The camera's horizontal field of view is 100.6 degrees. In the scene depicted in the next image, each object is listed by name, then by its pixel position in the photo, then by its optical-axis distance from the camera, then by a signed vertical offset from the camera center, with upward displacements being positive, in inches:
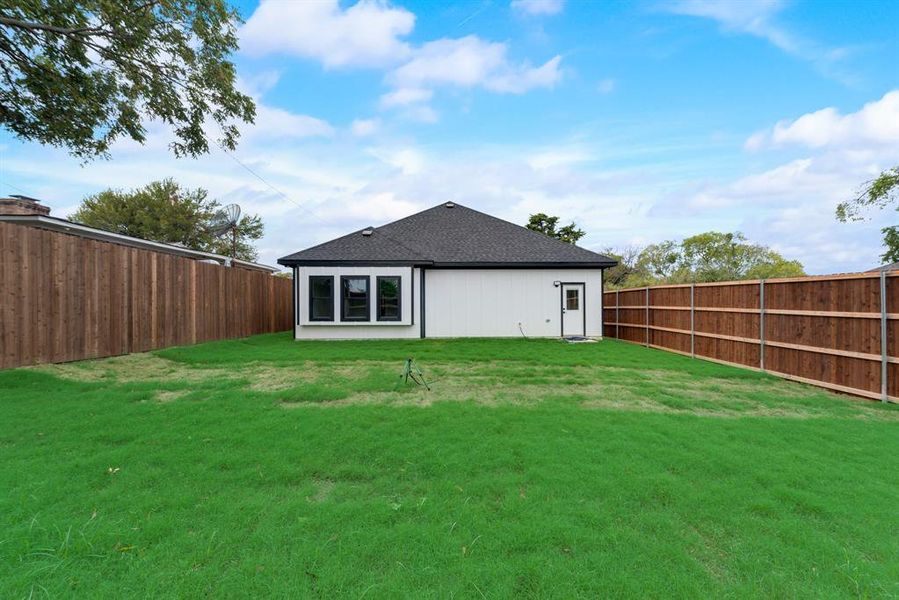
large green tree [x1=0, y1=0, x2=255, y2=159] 232.2 +164.0
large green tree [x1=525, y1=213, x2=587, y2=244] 1190.9 +232.9
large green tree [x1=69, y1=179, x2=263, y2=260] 1010.1 +248.4
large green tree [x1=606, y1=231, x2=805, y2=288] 1062.4 +121.7
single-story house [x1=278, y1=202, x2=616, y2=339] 484.7 +17.9
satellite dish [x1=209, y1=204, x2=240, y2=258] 781.3 +181.3
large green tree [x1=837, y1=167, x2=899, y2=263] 624.7 +179.4
